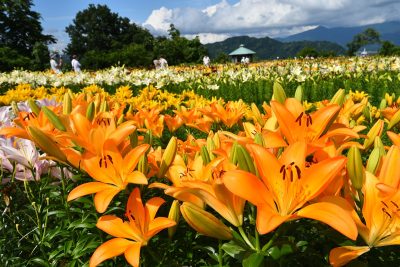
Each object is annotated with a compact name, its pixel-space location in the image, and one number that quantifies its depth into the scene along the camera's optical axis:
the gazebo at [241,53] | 52.88
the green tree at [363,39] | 48.81
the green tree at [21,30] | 47.94
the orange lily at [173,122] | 2.44
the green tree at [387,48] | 39.62
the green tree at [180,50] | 33.66
